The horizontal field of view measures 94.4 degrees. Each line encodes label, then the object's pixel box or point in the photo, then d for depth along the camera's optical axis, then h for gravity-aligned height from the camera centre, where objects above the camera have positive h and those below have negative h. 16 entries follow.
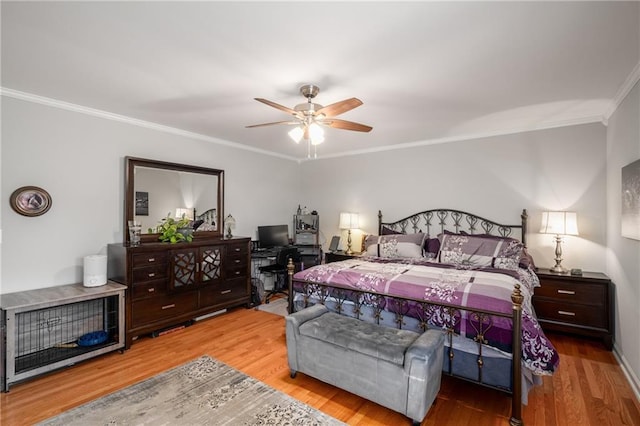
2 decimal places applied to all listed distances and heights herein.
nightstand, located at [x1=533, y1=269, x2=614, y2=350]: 3.21 -0.98
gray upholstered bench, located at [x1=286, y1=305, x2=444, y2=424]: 1.97 -1.06
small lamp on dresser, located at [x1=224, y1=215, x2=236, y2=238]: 4.78 -0.16
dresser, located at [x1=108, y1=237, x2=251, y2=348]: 3.33 -0.85
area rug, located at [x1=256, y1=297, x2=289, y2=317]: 4.38 -1.46
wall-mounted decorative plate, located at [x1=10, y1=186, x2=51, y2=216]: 2.92 +0.10
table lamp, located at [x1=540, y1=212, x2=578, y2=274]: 3.47 -0.11
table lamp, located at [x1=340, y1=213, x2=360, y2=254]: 5.27 -0.14
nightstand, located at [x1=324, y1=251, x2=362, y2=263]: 4.95 -0.71
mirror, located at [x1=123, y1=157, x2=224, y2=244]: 3.77 +0.25
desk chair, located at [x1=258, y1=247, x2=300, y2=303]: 4.85 -0.87
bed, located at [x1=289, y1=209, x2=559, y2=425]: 2.09 -0.69
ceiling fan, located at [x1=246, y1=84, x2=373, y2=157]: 2.51 +0.89
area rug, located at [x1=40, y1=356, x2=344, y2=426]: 2.10 -1.47
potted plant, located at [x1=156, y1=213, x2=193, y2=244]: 3.87 -0.24
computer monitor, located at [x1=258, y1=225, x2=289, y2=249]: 5.38 -0.42
